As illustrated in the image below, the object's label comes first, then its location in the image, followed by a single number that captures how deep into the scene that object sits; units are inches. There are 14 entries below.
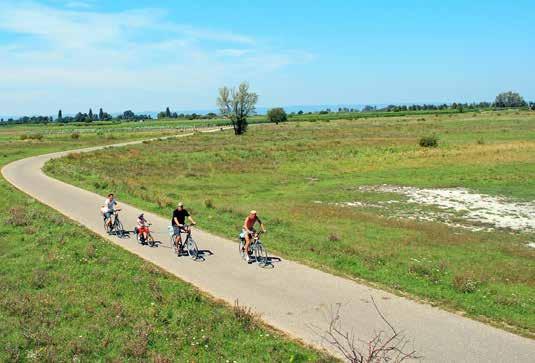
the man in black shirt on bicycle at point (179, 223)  745.0
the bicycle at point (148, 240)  812.6
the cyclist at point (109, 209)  872.3
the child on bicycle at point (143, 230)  815.1
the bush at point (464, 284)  579.8
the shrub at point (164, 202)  1144.6
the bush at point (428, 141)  2714.1
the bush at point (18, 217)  971.9
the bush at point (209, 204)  1196.8
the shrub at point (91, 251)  738.4
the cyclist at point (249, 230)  701.3
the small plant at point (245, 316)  483.9
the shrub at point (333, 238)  843.0
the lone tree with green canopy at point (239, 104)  4468.5
